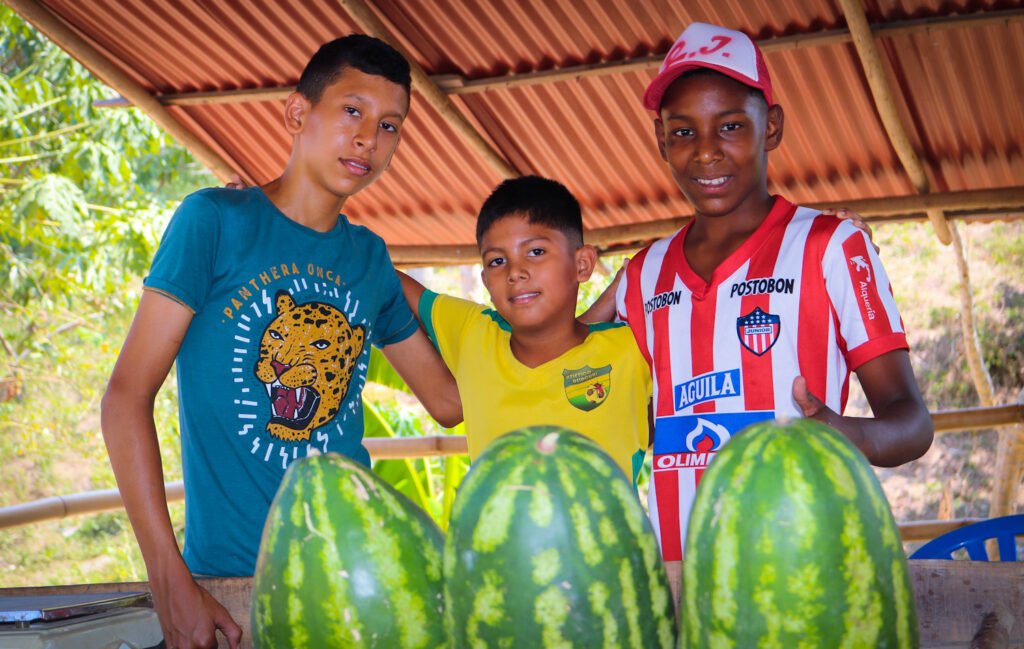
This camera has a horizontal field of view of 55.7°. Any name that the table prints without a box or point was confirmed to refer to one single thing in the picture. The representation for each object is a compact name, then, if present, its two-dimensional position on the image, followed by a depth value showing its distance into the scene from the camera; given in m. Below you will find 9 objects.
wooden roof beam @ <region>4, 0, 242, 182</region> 4.81
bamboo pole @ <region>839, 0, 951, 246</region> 4.02
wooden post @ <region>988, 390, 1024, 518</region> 5.69
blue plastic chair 2.44
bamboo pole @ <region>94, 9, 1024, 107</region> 4.06
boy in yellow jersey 2.48
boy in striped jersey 2.13
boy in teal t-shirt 1.87
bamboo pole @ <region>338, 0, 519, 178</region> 4.50
